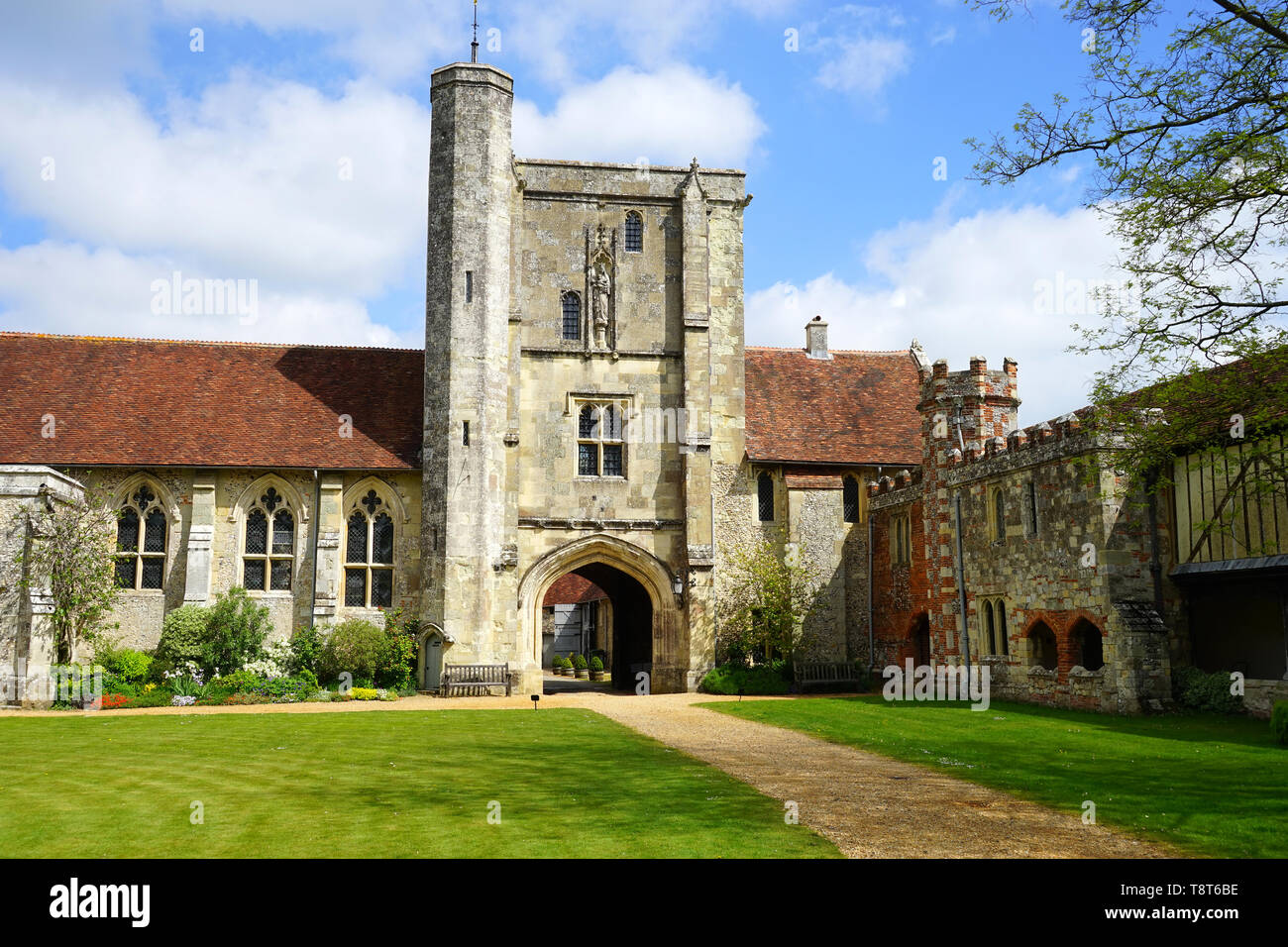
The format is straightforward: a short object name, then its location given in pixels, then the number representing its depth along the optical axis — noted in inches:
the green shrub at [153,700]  904.3
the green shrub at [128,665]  964.0
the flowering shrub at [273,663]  978.1
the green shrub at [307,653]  1002.1
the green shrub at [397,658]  1005.2
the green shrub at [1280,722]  554.9
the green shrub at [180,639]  968.9
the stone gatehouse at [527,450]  1027.3
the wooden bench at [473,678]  997.8
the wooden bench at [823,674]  1074.7
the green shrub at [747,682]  1050.1
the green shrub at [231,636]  975.0
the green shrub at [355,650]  982.4
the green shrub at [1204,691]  698.2
